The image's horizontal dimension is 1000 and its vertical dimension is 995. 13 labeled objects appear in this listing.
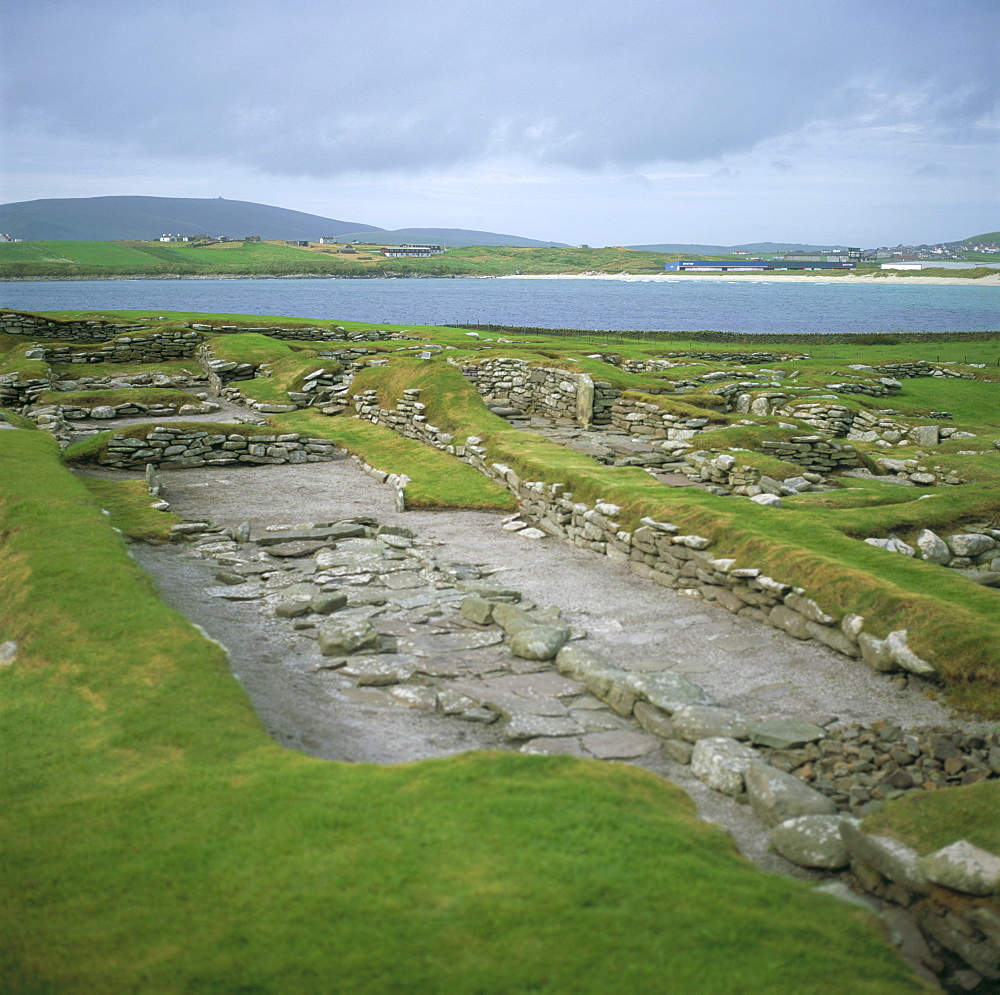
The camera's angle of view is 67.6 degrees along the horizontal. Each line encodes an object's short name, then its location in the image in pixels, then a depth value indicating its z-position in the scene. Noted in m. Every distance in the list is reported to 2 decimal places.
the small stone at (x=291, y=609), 10.82
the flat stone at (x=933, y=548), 12.06
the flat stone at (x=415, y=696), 8.29
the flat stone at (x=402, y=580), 12.13
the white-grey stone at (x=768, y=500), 14.02
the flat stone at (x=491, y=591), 11.68
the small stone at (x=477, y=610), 10.65
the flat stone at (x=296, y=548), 13.55
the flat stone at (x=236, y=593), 11.44
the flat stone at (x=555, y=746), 7.32
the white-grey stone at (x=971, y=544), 12.17
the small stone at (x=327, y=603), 10.88
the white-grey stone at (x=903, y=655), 8.60
